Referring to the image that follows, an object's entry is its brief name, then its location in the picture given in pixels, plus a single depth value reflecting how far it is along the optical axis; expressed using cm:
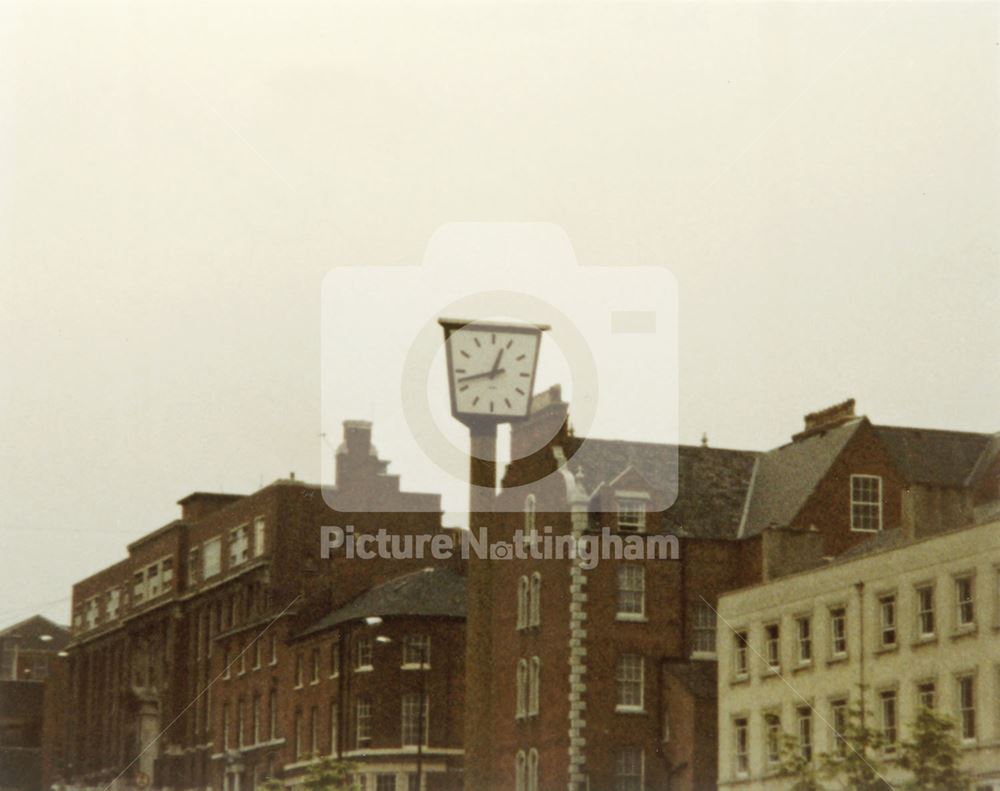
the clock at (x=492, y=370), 3612
